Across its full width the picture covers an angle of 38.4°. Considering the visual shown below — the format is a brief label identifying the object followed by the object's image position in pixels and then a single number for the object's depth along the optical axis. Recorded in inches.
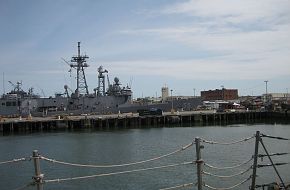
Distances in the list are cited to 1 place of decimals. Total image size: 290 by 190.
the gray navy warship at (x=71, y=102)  3587.6
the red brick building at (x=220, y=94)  6569.9
